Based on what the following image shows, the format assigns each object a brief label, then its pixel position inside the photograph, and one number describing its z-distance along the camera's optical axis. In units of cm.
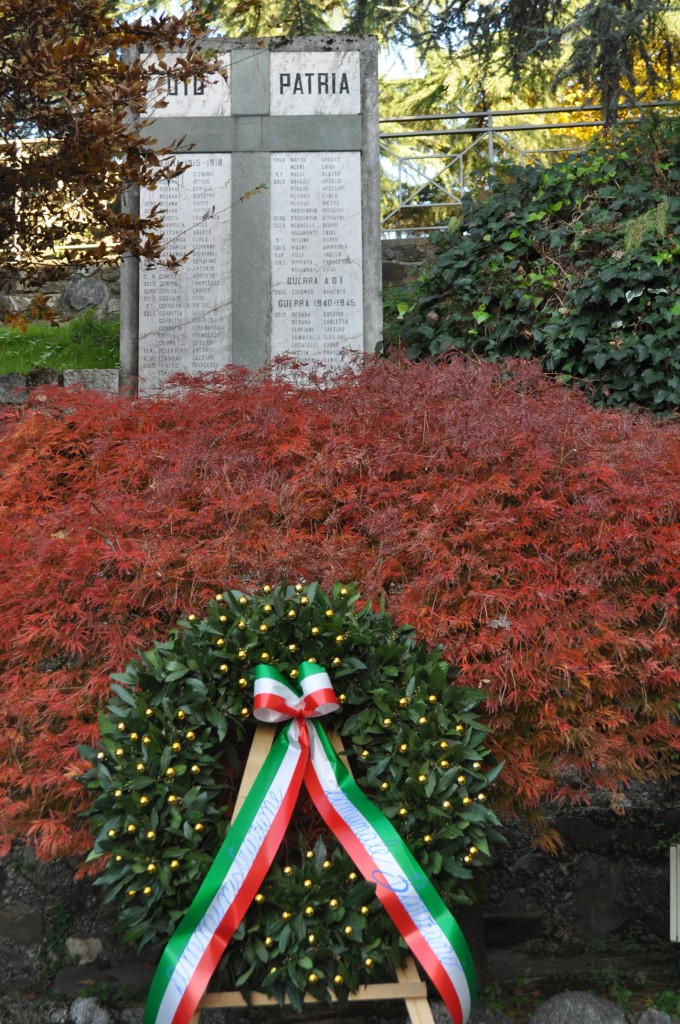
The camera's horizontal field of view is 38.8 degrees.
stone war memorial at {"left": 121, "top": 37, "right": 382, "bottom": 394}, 563
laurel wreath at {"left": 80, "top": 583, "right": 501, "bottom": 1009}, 229
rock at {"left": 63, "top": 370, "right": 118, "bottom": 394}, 600
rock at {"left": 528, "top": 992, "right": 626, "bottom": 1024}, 289
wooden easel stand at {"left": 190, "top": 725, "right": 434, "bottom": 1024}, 229
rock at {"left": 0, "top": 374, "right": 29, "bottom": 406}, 563
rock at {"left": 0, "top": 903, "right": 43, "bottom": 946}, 346
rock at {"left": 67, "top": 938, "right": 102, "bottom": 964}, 340
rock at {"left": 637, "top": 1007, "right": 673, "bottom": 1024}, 287
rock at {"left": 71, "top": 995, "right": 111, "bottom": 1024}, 297
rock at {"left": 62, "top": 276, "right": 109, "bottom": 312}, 861
